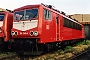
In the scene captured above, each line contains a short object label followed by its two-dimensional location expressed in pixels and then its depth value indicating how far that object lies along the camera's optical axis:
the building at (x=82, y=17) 43.50
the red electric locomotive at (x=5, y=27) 11.81
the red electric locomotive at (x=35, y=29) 10.28
